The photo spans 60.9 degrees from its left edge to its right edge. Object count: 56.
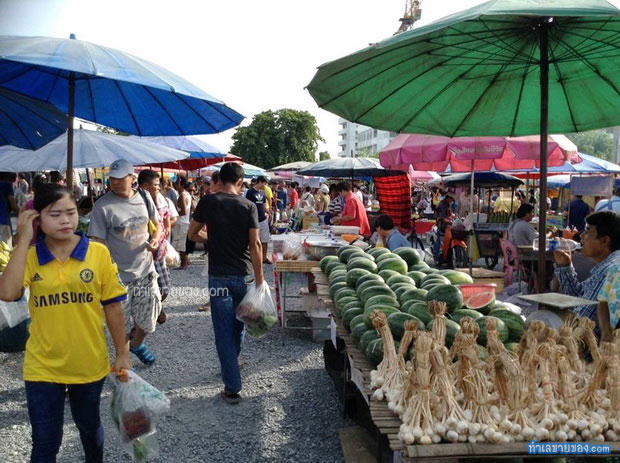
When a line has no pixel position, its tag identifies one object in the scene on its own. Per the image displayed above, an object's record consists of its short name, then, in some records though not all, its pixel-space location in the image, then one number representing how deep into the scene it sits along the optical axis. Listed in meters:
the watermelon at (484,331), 3.18
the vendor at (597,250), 3.63
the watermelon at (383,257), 4.98
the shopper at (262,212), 9.67
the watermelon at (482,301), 3.48
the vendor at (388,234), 7.00
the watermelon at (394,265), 4.80
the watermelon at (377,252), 5.35
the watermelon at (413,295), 3.71
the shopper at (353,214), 9.65
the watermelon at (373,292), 3.91
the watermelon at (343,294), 4.21
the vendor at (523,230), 9.60
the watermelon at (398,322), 3.26
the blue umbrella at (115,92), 3.53
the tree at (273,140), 52.44
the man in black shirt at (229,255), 4.54
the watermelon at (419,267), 4.96
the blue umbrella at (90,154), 7.64
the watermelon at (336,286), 4.51
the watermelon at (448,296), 3.44
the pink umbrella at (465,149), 8.56
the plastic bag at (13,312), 4.13
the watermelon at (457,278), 4.21
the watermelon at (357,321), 3.55
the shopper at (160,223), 5.55
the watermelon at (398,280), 4.29
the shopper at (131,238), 4.64
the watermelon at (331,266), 5.26
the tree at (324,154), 68.51
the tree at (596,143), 104.75
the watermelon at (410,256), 5.17
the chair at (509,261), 9.72
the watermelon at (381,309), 3.45
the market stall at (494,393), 2.19
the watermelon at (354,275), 4.48
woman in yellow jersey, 2.64
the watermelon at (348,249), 5.51
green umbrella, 3.00
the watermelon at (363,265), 4.81
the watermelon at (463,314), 3.35
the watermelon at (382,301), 3.67
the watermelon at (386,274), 4.51
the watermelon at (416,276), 4.51
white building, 111.02
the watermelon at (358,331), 3.41
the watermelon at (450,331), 3.17
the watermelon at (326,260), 5.68
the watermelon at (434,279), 4.02
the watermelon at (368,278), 4.26
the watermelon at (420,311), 3.39
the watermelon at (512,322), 3.26
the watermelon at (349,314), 3.74
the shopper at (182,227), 11.66
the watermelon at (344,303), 3.94
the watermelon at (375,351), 3.02
